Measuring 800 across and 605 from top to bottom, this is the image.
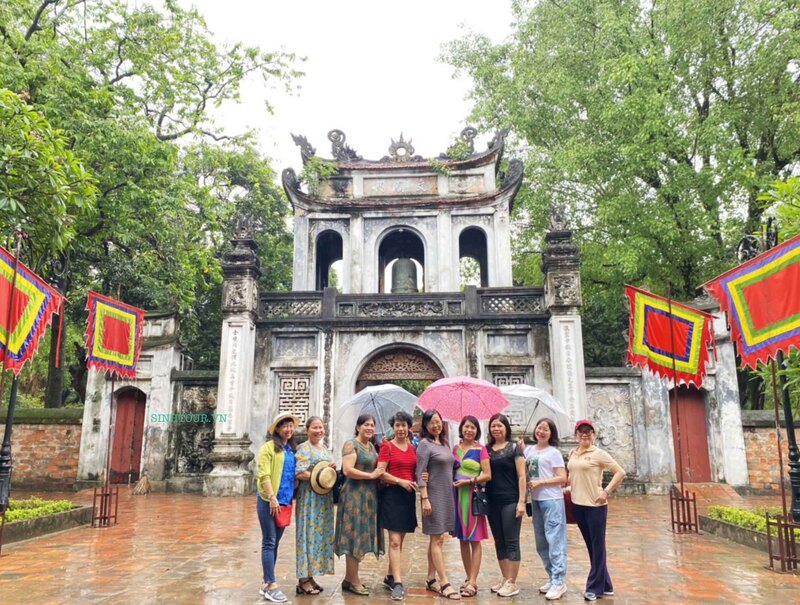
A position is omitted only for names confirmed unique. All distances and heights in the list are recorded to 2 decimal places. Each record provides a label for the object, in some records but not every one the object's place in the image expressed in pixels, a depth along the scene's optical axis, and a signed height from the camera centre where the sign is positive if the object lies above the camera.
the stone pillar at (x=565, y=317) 12.87 +2.24
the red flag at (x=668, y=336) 9.15 +1.29
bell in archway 16.11 +3.85
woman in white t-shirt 5.25 -0.72
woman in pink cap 5.12 -0.66
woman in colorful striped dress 5.21 -0.63
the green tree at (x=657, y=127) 15.77 +7.99
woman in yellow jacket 5.04 -0.55
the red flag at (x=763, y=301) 6.34 +1.32
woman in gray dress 5.15 -0.60
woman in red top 5.25 -0.59
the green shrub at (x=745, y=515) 7.48 -1.26
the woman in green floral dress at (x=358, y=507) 5.20 -0.75
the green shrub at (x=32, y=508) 7.84 -1.22
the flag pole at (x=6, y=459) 7.70 -0.49
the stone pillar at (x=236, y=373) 12.77 +1.08
